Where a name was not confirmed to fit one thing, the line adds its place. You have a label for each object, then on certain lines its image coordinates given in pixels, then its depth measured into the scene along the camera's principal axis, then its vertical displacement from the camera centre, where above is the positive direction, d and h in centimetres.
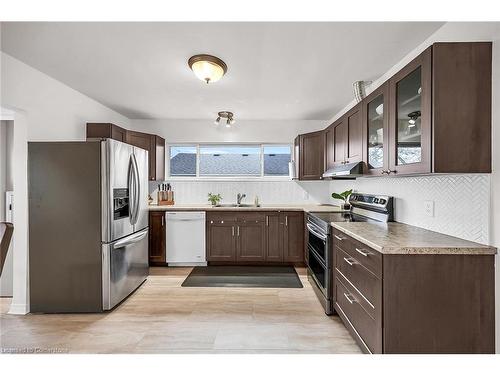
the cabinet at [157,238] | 424 -82
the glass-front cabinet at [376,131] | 212 +46
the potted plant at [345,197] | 365 -17
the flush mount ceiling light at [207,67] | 238 +105
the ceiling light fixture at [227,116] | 427 +107
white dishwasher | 424 -81
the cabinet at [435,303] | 154 -68
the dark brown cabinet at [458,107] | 155 +44
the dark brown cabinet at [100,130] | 360 +72
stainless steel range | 265 -48
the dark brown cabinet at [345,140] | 271 +51
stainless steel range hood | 260 +15
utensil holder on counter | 466 -23
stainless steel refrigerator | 267 -39
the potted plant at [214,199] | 464 -24
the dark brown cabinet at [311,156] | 435 +46
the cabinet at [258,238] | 420 -82
